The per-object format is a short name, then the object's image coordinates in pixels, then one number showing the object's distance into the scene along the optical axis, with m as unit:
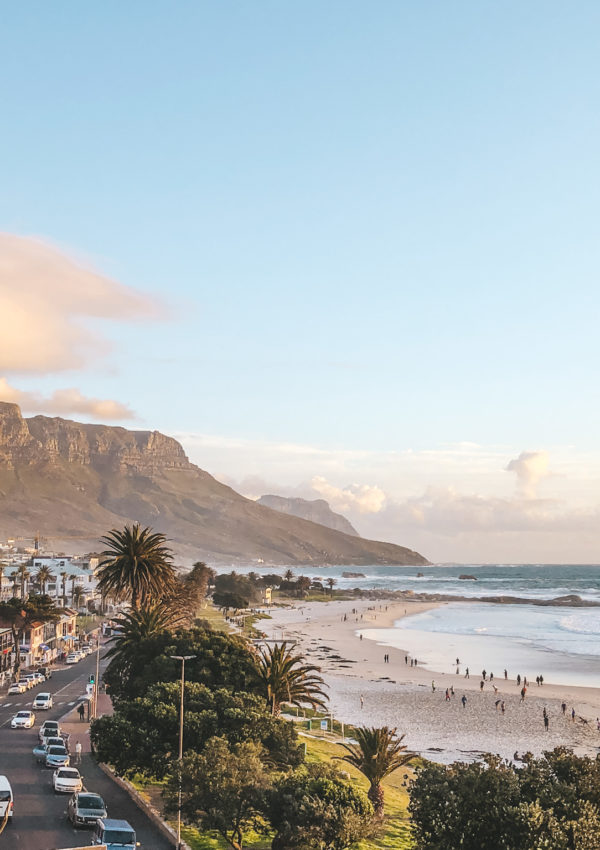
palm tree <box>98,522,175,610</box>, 66.56
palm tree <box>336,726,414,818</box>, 41.31
